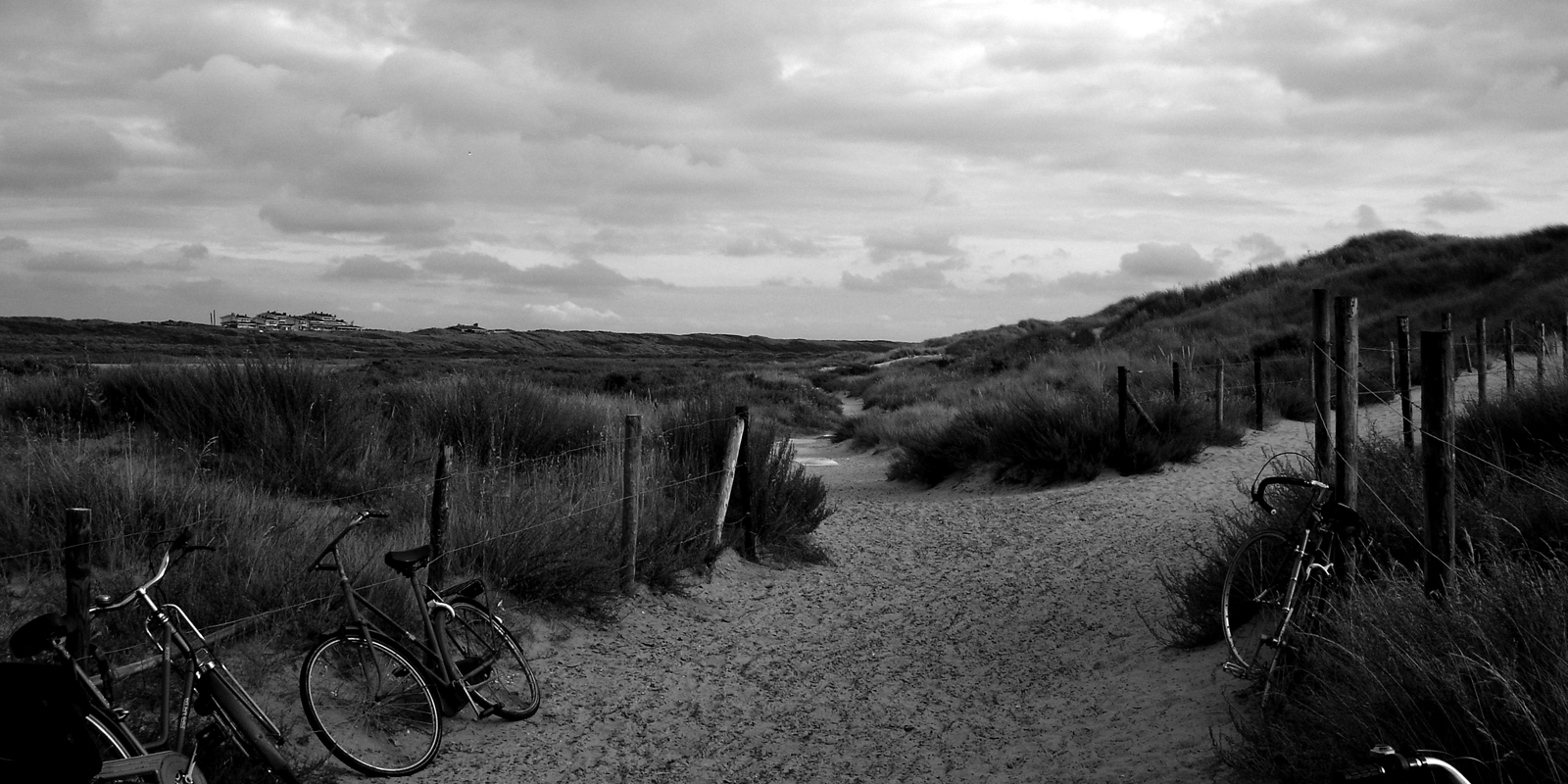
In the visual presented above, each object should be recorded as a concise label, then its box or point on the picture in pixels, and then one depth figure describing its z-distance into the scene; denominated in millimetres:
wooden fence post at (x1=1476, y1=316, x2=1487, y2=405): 15500
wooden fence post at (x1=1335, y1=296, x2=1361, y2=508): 5285
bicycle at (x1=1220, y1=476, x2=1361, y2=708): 4832
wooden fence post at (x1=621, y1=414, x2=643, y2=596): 7980
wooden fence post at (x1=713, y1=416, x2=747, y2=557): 9297
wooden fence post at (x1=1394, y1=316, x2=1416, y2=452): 7563
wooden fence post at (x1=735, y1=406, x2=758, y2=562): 9688
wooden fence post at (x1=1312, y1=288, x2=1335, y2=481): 5546
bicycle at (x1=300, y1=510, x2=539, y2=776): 5195
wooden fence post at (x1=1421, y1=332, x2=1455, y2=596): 4340
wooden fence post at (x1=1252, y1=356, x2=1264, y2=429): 17320
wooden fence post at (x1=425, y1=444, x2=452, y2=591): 6312
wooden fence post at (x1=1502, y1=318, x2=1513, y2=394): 15725
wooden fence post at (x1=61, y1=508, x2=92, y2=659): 4203
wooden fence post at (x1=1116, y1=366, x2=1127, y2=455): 14219
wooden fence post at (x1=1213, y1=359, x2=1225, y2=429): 16055
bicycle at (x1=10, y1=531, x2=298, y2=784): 3898
